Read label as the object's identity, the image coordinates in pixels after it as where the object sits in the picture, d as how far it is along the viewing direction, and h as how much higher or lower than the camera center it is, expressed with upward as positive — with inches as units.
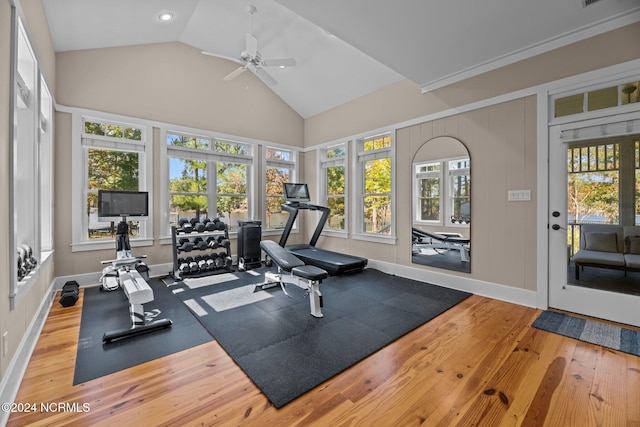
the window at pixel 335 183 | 231.8 +24.2
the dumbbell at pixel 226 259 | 196.5 -32.5
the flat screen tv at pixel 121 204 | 155.1 +4.6
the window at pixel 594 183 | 115.3 +11.4
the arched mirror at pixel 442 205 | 156.9 +3.4
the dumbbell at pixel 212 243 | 189.8 -20.7
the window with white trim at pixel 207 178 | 198.1 +25.3
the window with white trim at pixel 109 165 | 167.9 +29.2
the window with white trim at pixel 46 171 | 138.9 +20.8
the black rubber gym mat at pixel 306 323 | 81.6 -44.3
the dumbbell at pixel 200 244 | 185.0 -21.0
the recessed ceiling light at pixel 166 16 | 156.1 +108.5
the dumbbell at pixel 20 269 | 93.0 -18.8
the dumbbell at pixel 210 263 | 188.4 -34.0
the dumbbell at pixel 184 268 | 177.2 -34.8
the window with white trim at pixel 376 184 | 197.9 +19.5
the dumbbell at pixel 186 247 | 179.8 -22.2
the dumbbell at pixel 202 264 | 184.4 -33.9
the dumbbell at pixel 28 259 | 99.8 -16.7
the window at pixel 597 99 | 110.3 +45.3
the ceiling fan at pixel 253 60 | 156.9 +85.5
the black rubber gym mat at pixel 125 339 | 85.1 -44.4
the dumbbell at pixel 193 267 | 180.7 -34.9
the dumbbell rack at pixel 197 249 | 177.9 -25.3
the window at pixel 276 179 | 243.8 +28.6
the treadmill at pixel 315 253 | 188.9 -31.3
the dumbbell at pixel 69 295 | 130.4 -38.4
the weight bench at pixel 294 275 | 120.5 -27.5
